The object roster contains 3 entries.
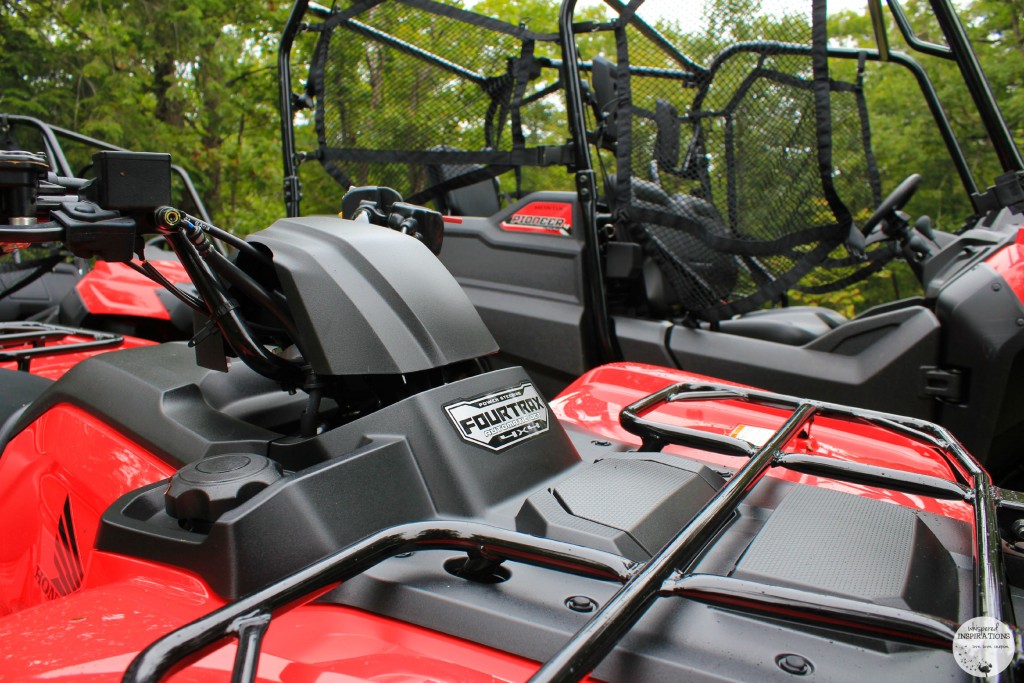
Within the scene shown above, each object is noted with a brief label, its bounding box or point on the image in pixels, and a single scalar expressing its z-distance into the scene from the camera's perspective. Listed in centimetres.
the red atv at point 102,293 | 380
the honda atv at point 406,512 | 81
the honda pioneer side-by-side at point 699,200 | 266
